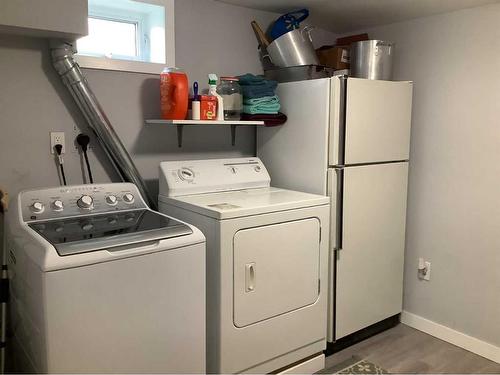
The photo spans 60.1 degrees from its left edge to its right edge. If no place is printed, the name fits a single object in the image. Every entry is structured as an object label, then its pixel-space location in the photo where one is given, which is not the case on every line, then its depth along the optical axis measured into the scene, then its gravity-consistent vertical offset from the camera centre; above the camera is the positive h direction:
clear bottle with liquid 2.56 +0.25
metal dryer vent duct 2.06 +0.13
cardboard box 2.85 +0.54
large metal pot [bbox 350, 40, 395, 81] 2.71 +0.51
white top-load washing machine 1.49 -0.56
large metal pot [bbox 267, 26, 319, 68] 2.69 +0.56
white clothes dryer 2.02 -0.62
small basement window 2.36 +0.58
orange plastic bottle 2.25 +0.23
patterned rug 2.46 -1.31
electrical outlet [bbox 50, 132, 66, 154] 2.15 -0.01
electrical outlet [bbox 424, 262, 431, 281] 2.93 -0.89
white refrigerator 2.47 -0.19
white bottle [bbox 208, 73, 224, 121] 2.40 +0.25
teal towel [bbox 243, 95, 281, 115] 2.55 +0.20
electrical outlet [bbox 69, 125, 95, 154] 2.21 -0.03
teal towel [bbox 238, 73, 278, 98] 2.55 +0.31
